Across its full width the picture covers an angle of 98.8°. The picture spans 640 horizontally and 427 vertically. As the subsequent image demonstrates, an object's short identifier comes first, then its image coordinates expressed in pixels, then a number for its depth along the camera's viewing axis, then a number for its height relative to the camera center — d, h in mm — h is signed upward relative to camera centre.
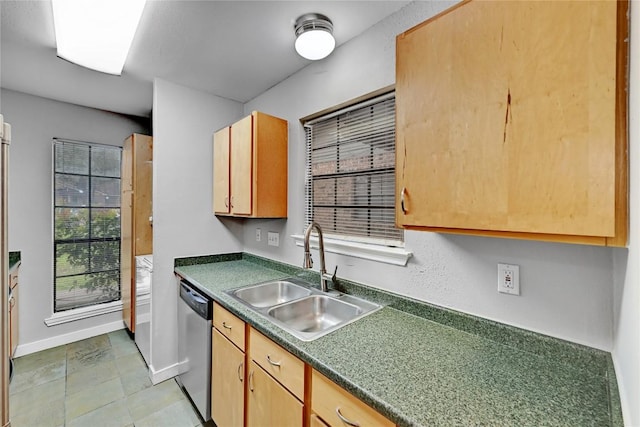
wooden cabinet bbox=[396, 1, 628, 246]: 655 +267
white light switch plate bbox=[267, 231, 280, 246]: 2307 -221
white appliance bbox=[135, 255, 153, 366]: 2275 -787
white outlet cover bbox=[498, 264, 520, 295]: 1067 -260
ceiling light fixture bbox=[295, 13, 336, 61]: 1522 +993
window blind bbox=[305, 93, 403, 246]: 1586 +263
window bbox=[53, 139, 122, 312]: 2756 -124
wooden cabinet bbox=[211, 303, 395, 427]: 922 -734
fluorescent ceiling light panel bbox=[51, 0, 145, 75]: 1376 +1040
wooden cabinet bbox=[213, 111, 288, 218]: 1991 +351
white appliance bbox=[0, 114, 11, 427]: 1005 -248
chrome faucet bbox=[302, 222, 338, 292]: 1572 -297
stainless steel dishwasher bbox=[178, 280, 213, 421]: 1716 -908
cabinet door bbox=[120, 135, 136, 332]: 2713 -282
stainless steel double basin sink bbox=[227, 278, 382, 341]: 1488 -546
